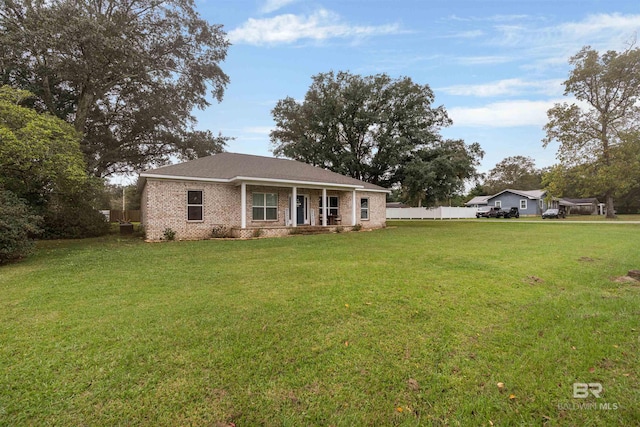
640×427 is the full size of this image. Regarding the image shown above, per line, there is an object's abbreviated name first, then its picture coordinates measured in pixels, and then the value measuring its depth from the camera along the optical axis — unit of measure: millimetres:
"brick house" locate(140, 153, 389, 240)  12553
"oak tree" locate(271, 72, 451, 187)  22641
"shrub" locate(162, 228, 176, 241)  12430
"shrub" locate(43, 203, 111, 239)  14180
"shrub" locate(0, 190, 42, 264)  7574
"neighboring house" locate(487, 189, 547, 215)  41438
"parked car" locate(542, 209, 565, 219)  31489
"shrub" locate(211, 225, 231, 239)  13508
